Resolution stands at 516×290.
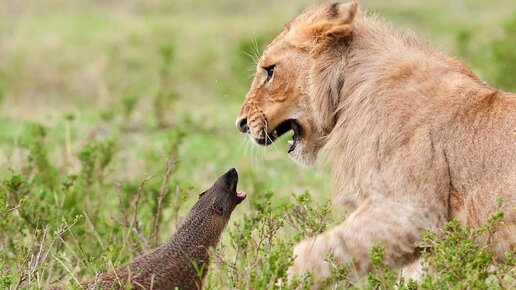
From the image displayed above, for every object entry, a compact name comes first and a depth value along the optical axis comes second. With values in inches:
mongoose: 378.6
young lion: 359.3
